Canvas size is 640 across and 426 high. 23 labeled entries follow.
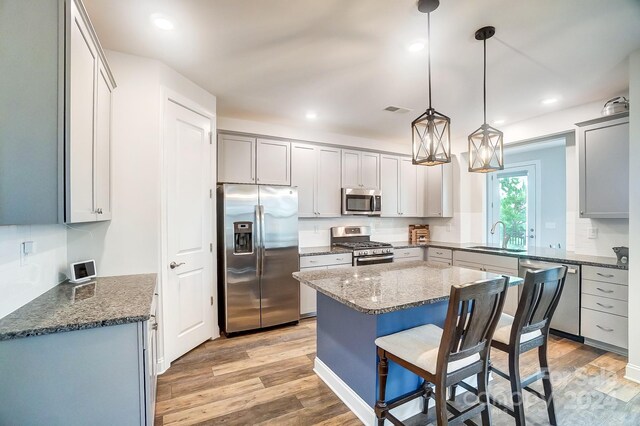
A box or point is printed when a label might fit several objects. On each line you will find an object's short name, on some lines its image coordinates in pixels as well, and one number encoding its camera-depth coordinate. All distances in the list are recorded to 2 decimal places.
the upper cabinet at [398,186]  4.75
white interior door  2.63
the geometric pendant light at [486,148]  2.09
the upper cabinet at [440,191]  4.88
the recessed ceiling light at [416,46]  2.18
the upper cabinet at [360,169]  4.40
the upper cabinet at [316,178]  4.02
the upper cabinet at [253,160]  3.51
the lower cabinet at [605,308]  2.74
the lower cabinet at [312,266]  3.80
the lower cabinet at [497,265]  3.59
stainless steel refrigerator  3.28
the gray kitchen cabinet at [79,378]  1.25
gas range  4.12
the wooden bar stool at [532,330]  1.62
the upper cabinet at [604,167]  2.87
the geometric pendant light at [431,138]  1.87
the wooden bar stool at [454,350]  1.37
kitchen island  1.70
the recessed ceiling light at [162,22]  1.92
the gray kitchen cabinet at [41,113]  1.25
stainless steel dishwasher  3.06
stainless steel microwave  4.33
